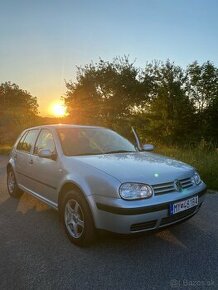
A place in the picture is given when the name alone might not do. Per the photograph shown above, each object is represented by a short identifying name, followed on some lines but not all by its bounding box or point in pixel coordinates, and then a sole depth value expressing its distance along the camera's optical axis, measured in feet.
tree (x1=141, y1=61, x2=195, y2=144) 80.64
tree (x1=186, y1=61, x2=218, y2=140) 83.97
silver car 10.43
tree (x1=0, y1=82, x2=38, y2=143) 95.57
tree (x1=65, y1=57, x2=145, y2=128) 107.86
